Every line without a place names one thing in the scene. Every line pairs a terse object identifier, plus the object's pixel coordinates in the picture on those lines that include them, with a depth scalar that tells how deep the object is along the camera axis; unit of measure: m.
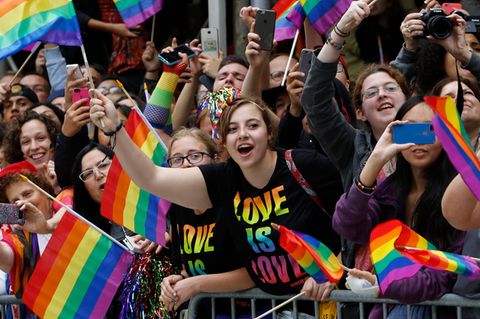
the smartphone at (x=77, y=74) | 17.05
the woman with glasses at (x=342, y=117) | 13.27
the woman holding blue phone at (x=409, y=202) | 11.99
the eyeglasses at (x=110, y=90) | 19.41
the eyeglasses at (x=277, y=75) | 17.17
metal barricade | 11.82
